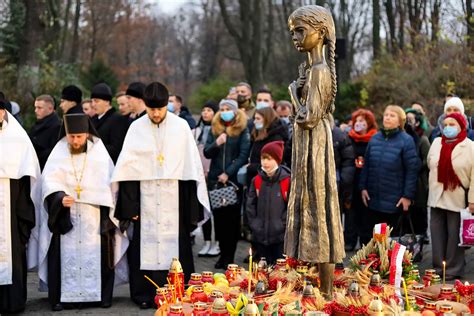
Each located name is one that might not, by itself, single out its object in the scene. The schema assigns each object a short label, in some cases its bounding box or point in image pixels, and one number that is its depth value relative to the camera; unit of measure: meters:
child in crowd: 8.98
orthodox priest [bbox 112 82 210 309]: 8.68
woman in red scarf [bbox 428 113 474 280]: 9.43
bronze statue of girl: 5.68
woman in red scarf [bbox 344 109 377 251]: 11.42
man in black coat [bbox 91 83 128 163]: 10.18
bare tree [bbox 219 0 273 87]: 28.89
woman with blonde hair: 10.23
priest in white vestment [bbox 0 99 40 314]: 8.41
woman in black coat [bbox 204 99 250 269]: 10.49
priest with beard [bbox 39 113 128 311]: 8.62
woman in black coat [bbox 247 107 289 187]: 10.41
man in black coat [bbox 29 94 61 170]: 10.30
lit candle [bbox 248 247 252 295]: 6.25
